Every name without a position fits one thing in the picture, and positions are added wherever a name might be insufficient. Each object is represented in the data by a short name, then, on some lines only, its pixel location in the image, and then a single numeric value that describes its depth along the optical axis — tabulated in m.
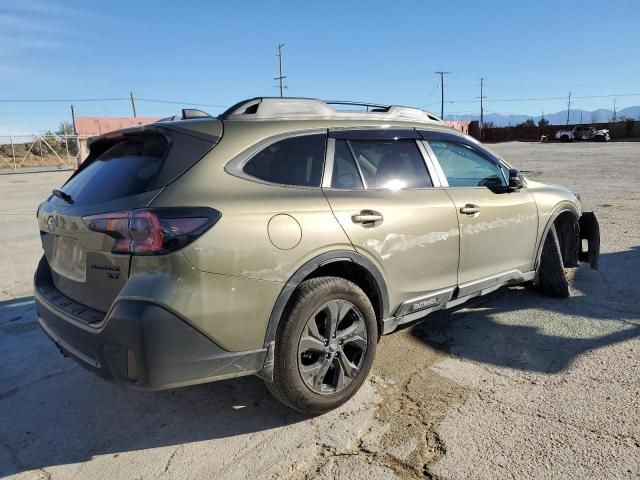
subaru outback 2.49
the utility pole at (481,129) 70.90
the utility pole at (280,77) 66.94
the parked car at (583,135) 55.19
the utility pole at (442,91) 96.19
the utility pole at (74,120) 35.22
